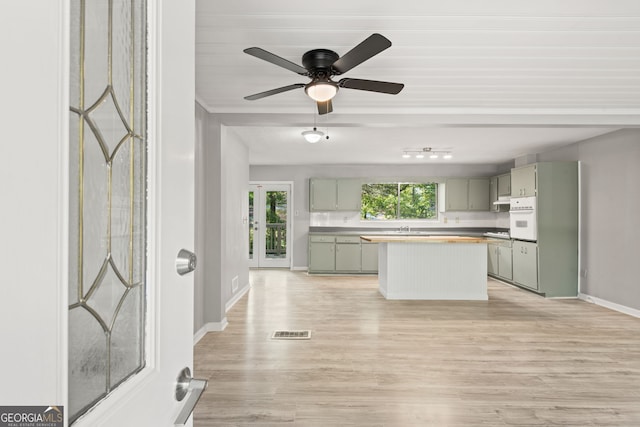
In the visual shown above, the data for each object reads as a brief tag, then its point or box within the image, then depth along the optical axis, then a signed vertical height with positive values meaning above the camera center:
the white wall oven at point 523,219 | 5.69 -0.03
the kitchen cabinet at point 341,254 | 7.51 -0.82
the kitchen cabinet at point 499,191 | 6.83 +0.52
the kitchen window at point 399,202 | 8.15 +0.33
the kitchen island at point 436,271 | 5.37 -0.82
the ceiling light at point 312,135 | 3.56 +0.81
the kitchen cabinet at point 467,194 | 7.71 +0.49
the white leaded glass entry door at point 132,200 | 0.48 +0.02
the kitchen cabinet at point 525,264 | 5.68 -0.78
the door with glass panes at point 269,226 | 8.16 -0.24
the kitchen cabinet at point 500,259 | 6.45 -0.81
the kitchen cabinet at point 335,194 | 7.79 +0.48
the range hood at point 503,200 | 6.75 +0.32
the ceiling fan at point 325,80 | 2.44 +0.97
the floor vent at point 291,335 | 3.61 -1.24
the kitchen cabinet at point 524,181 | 5.71 +0.60
